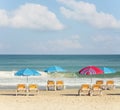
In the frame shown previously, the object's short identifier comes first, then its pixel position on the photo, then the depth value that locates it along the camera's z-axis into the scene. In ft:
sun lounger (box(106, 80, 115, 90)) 80.98
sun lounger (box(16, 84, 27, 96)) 71.56
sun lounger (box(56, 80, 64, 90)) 80.27
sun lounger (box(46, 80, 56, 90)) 79.66
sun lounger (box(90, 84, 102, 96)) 69.97
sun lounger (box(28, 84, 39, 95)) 71.53
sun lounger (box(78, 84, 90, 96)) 69.82
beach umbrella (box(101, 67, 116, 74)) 88.51
